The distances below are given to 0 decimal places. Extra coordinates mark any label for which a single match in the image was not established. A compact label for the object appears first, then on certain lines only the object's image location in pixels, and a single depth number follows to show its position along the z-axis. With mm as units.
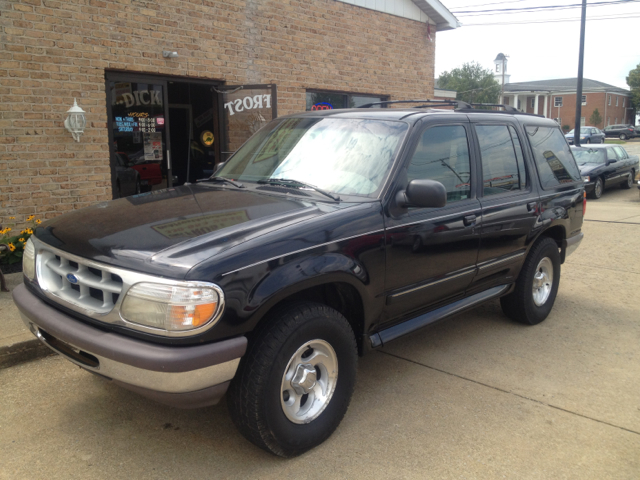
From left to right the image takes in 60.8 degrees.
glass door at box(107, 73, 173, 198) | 7793
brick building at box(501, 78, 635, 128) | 70812
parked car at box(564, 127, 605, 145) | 38875
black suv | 2533
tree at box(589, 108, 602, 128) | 69375
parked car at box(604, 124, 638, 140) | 60094
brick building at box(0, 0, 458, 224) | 6789
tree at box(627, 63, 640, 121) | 81338
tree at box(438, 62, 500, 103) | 74250
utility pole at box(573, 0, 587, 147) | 19203
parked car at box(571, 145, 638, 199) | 16875
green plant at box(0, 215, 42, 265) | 6345
